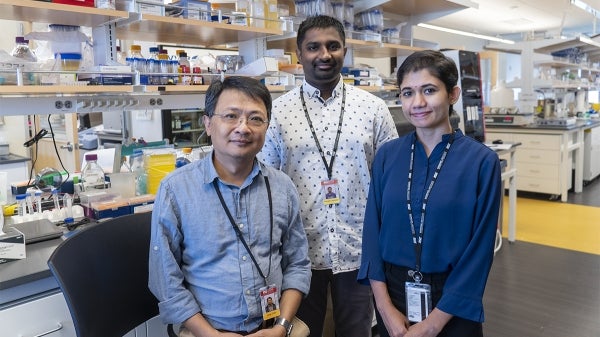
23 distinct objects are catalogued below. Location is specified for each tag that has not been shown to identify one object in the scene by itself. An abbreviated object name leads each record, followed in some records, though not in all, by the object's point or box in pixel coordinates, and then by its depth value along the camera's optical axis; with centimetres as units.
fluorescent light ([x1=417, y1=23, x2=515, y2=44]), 1037
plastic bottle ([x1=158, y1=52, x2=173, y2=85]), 201
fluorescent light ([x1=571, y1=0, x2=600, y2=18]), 668
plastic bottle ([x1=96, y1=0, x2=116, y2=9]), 179
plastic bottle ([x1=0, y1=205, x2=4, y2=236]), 156
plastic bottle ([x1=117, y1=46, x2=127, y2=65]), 202
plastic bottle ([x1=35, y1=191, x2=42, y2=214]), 188
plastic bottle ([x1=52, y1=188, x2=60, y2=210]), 191
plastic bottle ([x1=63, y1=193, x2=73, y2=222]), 184
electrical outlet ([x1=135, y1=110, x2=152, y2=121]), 492
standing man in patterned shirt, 166
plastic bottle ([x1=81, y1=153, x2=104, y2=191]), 210
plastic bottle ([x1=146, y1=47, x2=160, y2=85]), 197
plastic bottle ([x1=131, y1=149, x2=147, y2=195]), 202
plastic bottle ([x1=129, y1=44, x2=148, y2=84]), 194
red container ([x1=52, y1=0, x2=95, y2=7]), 168
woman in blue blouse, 128
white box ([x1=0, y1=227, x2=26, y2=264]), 140
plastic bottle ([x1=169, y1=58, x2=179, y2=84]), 204
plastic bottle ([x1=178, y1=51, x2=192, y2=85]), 208
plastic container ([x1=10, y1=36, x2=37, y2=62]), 175
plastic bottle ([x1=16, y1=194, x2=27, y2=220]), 185
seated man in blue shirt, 126
